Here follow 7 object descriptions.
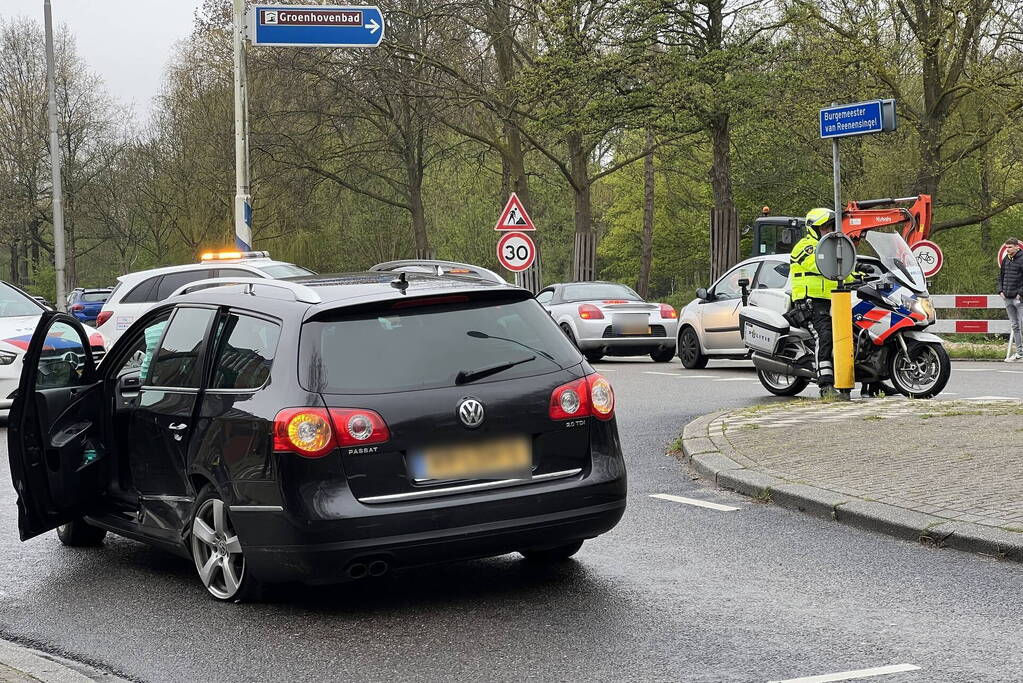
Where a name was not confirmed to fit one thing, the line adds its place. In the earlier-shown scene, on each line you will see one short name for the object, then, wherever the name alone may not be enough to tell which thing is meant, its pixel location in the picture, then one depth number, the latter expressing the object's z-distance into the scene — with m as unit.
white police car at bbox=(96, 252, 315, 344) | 17.97
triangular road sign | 23.77
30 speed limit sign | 23.44
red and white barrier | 24.12
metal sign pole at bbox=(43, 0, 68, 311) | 34.59
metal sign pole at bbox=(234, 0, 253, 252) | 21.31
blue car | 35.28
